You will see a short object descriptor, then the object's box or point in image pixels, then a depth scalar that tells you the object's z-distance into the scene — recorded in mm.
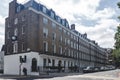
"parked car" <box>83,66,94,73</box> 20213
